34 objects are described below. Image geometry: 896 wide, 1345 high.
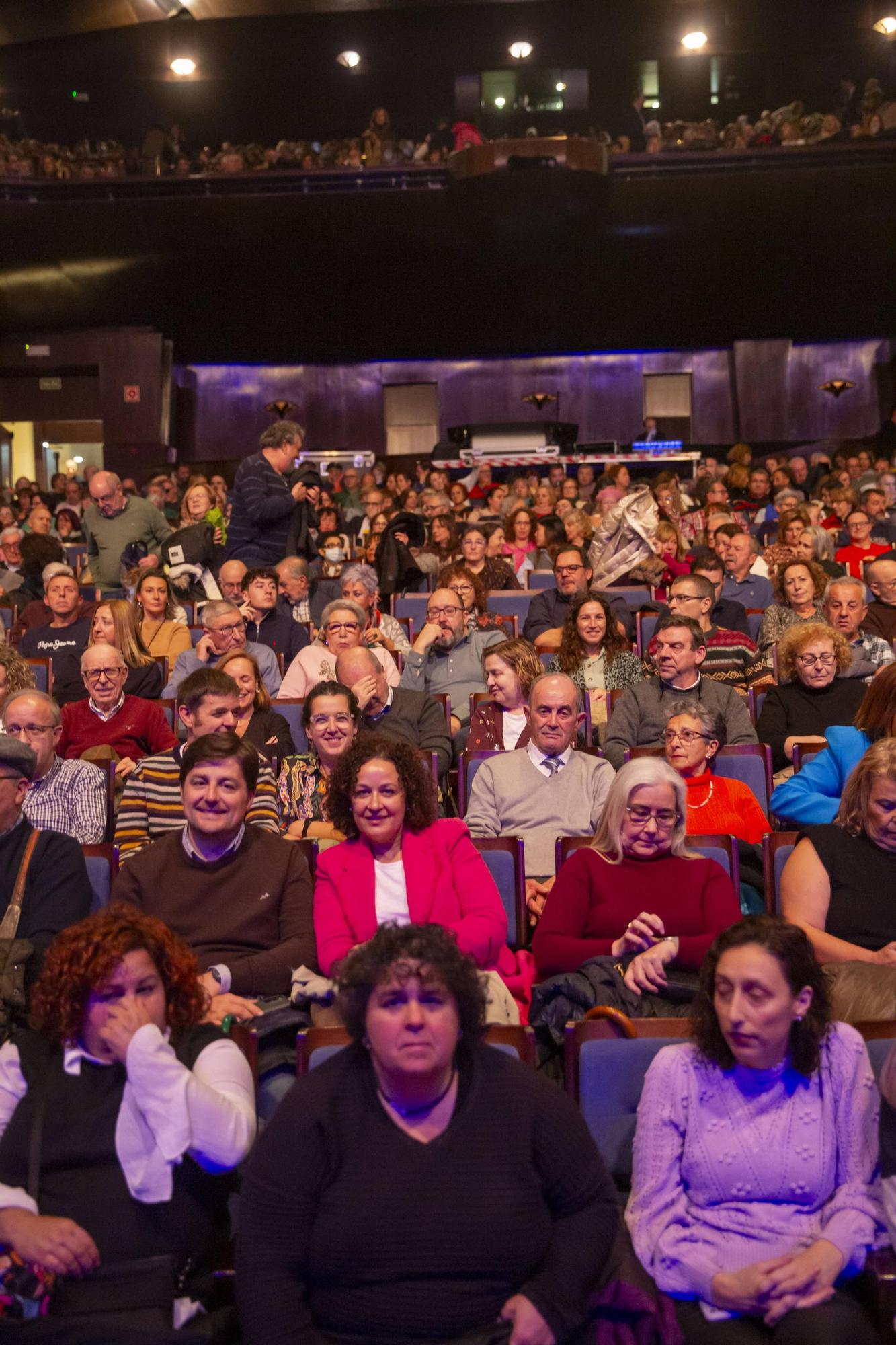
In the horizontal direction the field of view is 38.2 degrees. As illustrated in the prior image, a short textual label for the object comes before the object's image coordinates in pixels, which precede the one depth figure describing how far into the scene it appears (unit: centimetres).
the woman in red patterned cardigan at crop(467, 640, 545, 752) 400
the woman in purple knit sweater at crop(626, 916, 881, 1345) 181
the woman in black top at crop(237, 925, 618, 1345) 165
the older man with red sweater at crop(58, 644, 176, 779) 395
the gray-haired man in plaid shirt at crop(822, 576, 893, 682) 436
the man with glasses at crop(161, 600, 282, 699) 444
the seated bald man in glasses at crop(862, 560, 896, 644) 477
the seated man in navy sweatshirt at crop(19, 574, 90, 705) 512
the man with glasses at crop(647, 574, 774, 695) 455
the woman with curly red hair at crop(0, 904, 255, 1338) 176
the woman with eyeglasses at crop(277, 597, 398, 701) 457
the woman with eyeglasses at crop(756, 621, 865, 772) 391
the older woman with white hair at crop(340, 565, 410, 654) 523
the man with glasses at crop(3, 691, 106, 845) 316
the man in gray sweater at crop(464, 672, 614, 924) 329
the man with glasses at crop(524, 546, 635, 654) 534
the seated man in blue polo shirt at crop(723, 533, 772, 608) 571
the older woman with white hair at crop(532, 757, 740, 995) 254
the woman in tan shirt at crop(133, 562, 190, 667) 513
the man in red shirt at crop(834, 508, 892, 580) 644
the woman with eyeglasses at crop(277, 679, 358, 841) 328
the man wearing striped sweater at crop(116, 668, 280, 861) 306
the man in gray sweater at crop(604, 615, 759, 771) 387
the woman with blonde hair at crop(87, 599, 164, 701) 454
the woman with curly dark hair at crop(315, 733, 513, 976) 256
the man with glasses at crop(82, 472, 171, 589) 630
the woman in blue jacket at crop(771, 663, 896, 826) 300
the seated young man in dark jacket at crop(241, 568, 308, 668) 514
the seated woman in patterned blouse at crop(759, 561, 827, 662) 494
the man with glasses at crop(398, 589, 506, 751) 472
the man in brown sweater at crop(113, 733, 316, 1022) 251
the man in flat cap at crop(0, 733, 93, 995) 246
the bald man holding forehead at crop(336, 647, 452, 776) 383
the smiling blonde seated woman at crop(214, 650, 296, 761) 377
